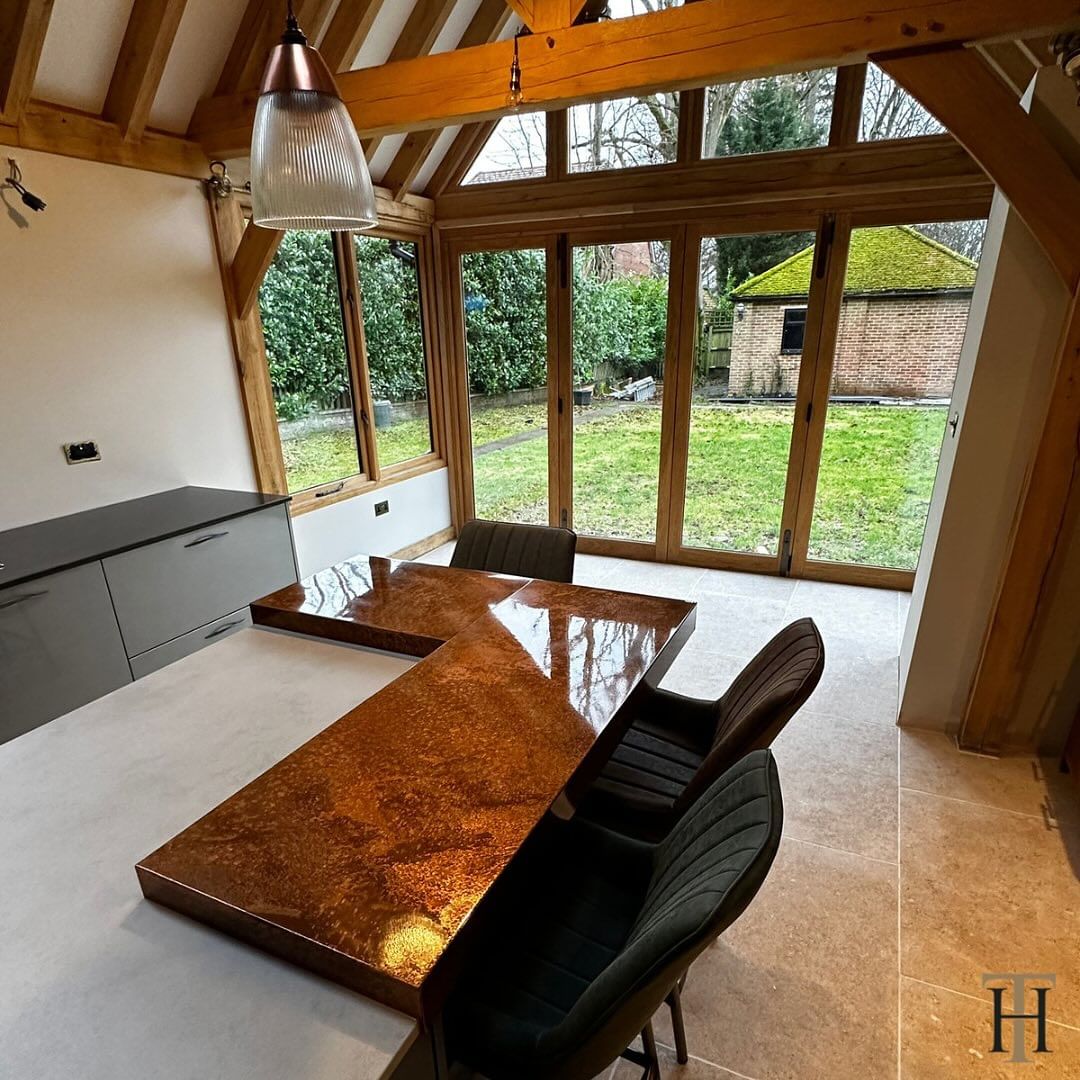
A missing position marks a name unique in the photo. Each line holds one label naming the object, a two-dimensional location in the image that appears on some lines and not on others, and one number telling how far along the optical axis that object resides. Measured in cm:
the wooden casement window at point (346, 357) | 360
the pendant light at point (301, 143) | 124
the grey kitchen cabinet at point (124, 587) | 203
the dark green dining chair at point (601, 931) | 79
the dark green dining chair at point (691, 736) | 125
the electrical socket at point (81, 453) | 263
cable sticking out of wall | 231
